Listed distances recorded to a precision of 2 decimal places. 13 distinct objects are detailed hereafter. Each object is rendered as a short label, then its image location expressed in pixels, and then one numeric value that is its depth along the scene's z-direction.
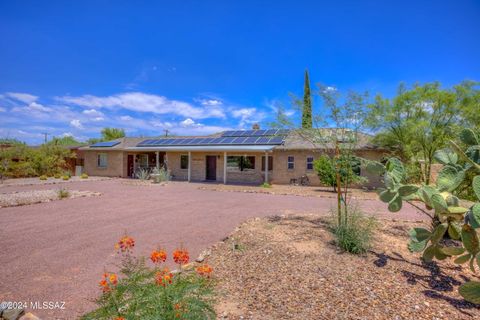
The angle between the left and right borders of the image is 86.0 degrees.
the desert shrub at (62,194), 11.70
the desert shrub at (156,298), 2.13
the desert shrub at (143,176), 19.42
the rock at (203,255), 4.77
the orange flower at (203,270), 2.63
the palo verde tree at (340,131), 6.31
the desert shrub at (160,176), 18.53
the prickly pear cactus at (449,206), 1.82
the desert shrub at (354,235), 4.79
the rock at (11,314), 2.96
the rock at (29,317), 2.96
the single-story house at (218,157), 18.36
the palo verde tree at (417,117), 13.40
